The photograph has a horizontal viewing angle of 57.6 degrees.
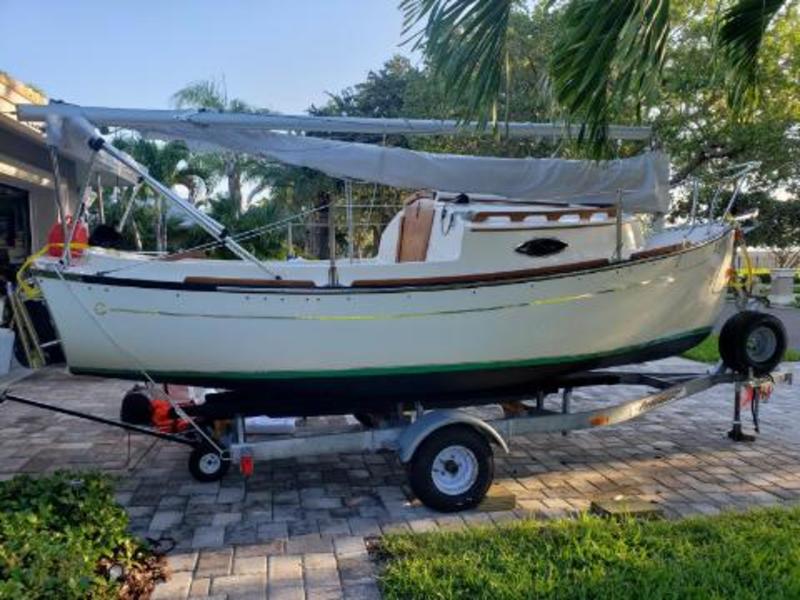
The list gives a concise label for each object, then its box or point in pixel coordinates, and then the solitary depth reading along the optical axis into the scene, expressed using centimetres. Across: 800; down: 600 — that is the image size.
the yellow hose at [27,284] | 510
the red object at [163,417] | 546
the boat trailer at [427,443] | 503
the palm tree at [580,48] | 445
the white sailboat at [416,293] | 497
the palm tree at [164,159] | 1930
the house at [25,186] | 1071
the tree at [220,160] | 2014
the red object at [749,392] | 663
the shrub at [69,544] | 321
